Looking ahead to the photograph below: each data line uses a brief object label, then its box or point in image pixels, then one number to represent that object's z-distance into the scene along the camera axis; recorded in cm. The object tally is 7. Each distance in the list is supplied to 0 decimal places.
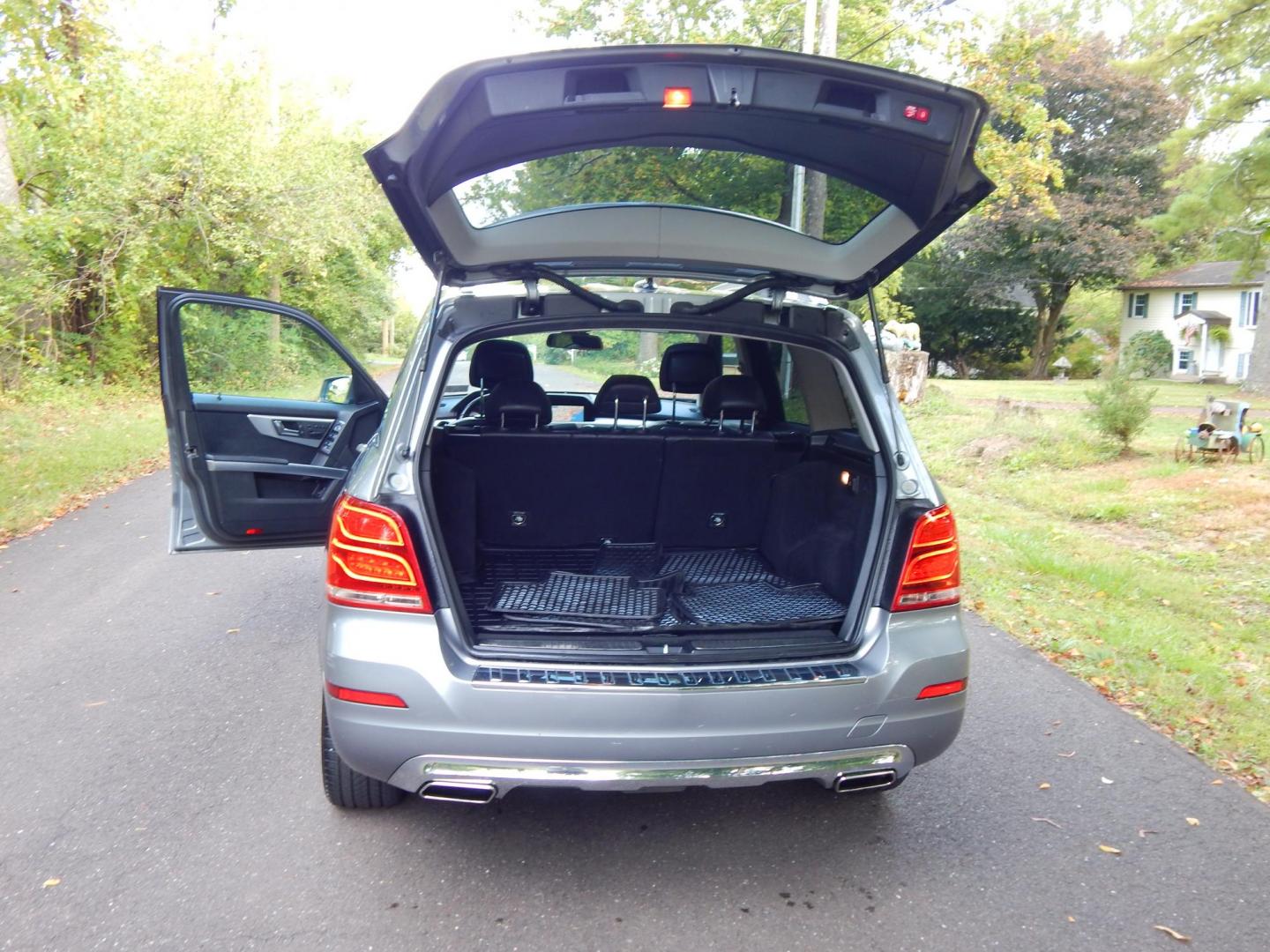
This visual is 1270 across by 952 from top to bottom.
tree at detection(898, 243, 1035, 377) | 3900
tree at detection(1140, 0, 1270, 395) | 1035
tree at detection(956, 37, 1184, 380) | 3441
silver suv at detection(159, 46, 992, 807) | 274
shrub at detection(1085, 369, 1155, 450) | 1187
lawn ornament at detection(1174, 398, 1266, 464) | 1150
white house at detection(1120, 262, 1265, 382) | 3978
